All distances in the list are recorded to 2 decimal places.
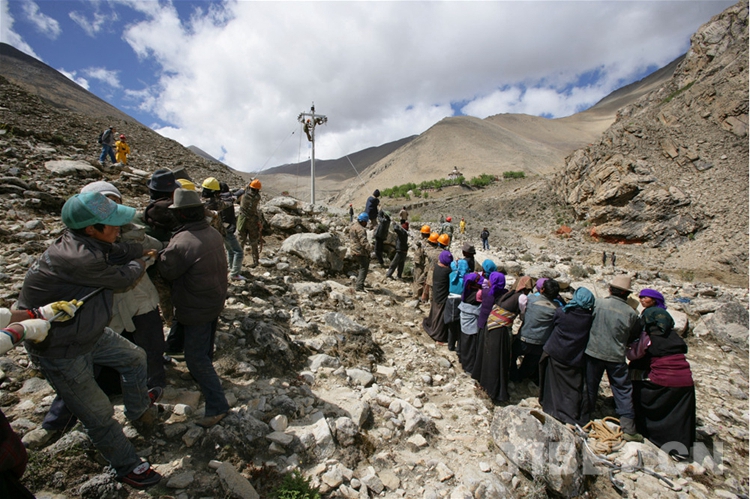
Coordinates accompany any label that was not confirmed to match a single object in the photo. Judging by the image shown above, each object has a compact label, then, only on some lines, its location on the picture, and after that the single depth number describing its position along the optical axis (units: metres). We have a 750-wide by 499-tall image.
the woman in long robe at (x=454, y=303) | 5.20
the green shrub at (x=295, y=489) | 2.27
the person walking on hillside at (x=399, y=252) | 8.66
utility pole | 14.85
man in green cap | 1.92
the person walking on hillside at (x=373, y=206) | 9.95
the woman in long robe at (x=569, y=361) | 3.74
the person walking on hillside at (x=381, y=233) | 9.22
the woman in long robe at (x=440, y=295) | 5.54
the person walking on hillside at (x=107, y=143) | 9.66
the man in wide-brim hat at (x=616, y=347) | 3.60
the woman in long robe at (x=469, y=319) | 4.78
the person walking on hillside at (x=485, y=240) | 15.55
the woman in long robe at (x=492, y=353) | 4.19
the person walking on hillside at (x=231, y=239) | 5.43
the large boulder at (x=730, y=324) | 6.33
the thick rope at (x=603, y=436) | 3.57
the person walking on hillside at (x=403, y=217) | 9.42
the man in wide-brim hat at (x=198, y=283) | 2.52
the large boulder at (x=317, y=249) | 7.80
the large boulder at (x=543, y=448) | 2.83
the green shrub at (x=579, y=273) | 11.62
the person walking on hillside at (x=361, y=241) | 6.92
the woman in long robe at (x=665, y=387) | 3.51
